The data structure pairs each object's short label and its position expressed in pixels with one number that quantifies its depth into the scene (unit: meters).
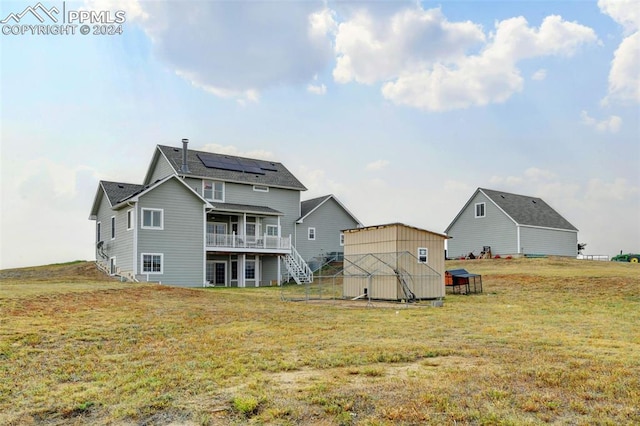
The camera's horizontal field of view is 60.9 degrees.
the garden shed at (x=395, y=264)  21.56
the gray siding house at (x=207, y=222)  30.33
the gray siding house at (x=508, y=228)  42.41
